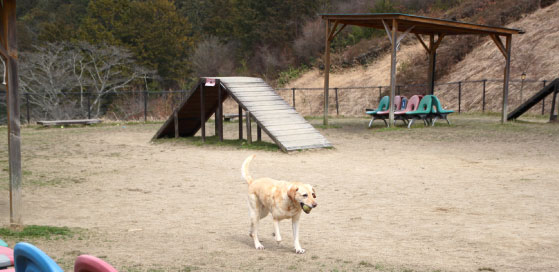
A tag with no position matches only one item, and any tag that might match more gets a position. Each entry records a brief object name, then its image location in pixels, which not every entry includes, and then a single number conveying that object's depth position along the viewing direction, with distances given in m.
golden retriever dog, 5.03
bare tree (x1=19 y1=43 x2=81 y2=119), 32.78
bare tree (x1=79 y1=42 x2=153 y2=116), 35.94
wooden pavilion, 18.91
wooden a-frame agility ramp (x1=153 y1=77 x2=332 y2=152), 14.09
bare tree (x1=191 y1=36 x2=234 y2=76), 48.84
